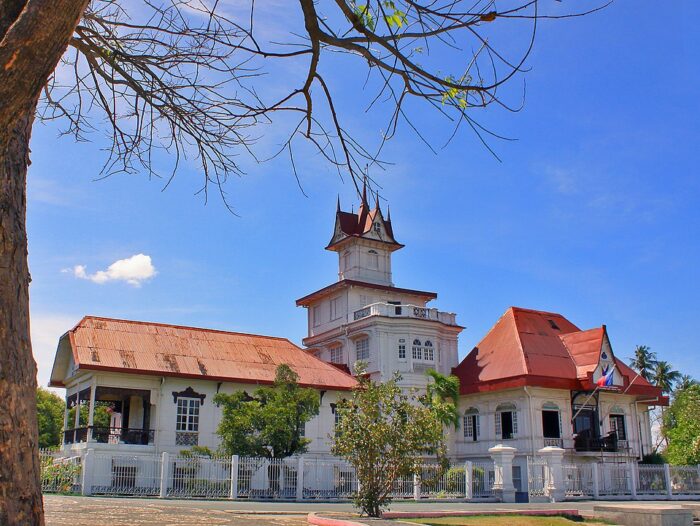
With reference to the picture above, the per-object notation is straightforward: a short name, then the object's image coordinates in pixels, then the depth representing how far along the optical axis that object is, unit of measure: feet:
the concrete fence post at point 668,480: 101.03
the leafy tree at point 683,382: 246.47
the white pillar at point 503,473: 83.25
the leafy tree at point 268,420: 80.18
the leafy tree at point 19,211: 10.96
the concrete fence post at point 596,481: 94.38
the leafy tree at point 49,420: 154.43
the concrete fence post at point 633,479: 100.26
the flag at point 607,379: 114.21
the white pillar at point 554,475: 86.94
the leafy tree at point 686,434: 128.36
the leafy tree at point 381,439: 48.42
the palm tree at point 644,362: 259.39
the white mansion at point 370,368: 95.91
